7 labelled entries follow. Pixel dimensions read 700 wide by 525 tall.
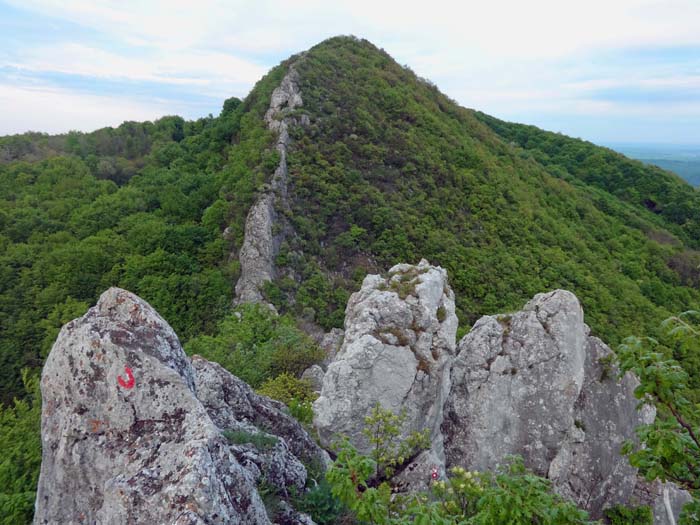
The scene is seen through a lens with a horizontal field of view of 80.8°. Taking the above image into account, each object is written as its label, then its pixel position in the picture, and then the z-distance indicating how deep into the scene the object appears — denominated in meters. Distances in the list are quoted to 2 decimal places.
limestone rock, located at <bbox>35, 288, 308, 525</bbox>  4.27
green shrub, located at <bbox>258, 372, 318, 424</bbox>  12.42
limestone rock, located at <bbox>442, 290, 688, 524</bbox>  11.96
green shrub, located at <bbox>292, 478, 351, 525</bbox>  6.24
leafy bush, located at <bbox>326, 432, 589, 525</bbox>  4.14
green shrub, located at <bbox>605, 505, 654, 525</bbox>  11.46
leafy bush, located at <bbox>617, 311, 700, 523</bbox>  4.38
